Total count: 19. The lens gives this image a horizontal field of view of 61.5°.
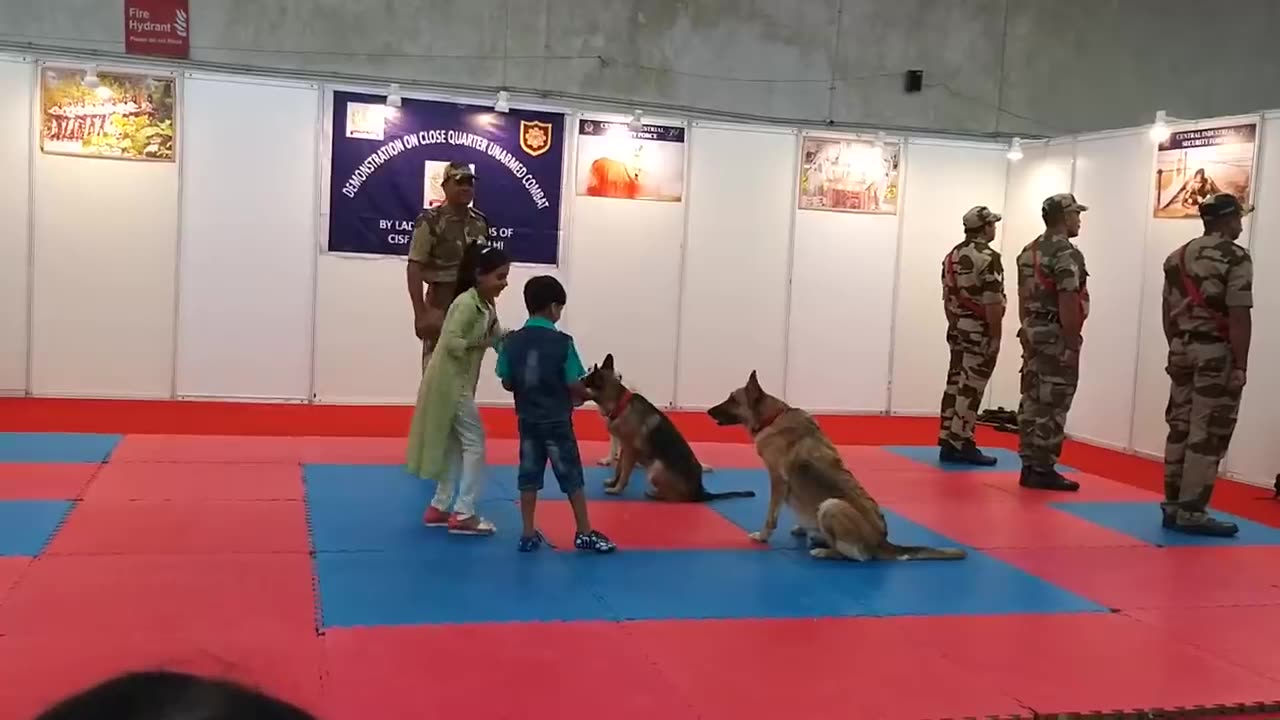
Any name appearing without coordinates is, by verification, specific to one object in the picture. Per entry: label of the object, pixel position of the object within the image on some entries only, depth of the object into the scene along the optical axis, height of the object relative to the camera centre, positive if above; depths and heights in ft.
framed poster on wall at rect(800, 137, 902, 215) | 44.09 +4.42
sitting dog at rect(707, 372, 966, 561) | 20.99 -4.12
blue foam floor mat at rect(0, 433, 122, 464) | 27.22 -5.55
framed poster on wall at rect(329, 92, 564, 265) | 39.55 +3.40
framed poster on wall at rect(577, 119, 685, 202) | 41.65 +4.26
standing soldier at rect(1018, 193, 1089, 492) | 29.01 -1.06
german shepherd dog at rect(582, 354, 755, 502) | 25.25 -3.99
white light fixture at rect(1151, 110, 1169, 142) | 36.65 +5.89
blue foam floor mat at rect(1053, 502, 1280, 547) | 24.72 -5.43
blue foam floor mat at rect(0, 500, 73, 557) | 19.16 -5.52
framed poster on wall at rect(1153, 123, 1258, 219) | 33.94 +4.47
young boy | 20.03 -2.40
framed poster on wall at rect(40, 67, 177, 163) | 36.83 +4.34
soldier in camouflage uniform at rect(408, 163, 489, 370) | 25.48 +0.24
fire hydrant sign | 37.37 +7.50
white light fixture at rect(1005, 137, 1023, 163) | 44.34 +5.90
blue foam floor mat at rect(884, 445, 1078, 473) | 33.09 -5.46
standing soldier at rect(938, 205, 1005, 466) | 33.42 -1.03
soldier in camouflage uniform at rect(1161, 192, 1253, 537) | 24.12 -1.05
